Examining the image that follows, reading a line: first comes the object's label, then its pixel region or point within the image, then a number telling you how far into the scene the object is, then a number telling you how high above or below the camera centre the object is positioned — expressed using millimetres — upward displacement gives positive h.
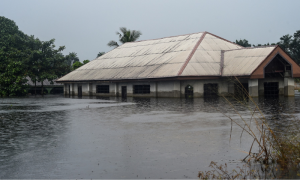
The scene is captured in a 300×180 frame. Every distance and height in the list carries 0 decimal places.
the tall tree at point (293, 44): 73375 +8393
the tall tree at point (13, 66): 50438 +3141
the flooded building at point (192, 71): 37500 +1483
